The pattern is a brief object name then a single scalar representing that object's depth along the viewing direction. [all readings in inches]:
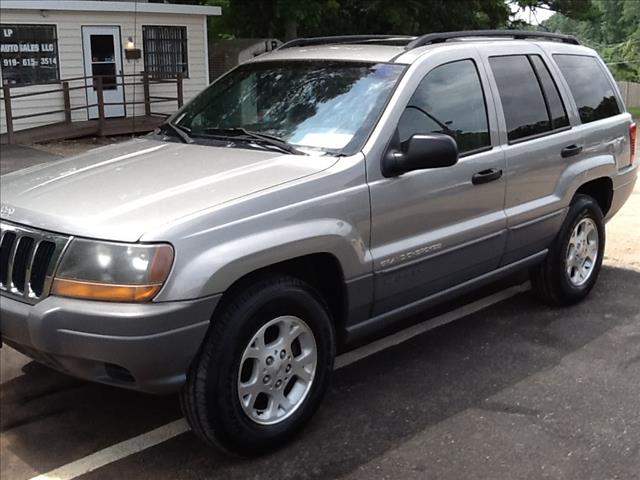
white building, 673.6
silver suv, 123.2
